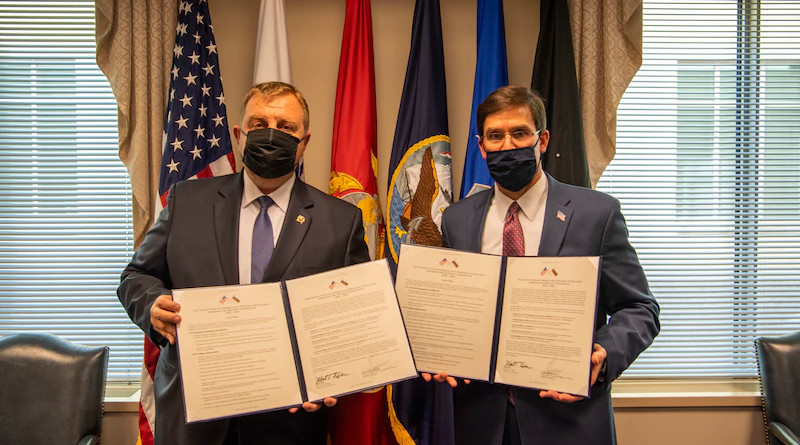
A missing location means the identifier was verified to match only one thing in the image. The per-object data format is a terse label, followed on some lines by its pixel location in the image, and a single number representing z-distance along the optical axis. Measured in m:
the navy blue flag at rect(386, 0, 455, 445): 2.83
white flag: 2.86
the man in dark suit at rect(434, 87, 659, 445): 1.74
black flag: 2.74
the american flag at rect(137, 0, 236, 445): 2.74
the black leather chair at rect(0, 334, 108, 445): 2.62
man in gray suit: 1.75
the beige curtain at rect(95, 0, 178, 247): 2.84
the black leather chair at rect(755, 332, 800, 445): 2.76
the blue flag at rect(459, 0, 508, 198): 2.88
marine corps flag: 2.88
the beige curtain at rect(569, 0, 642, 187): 2.91
